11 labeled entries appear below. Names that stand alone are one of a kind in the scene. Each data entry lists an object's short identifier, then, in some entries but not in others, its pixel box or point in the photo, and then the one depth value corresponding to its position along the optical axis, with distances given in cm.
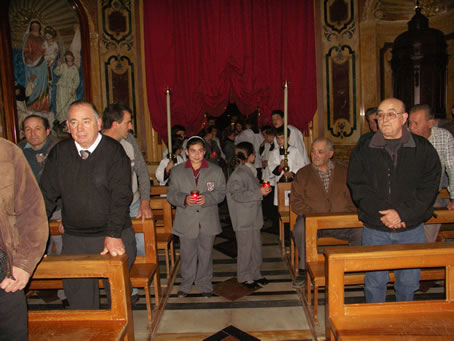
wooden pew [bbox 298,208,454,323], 285
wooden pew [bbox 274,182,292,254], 443
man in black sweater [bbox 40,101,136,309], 221
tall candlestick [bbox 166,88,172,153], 394
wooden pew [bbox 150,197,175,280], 385
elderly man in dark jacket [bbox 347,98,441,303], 250
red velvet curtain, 586
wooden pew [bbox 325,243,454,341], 198
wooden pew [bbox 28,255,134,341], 195
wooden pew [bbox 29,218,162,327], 296
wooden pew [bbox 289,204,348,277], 355
